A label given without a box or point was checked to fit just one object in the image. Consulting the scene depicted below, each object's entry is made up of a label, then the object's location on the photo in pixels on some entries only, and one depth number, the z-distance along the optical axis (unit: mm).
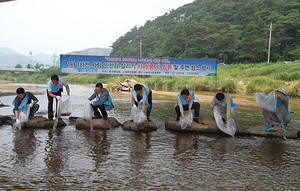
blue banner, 8102
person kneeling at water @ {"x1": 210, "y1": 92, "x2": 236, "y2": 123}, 6816
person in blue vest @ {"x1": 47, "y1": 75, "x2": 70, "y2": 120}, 7273
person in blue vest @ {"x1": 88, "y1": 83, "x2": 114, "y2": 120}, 7324
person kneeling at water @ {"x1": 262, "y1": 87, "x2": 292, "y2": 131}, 6545
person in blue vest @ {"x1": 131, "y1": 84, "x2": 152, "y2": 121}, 7051
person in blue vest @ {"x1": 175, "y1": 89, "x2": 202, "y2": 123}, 6941
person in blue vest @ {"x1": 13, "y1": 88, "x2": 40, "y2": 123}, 6859
